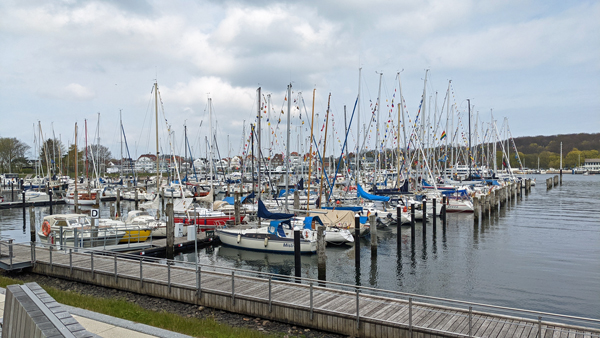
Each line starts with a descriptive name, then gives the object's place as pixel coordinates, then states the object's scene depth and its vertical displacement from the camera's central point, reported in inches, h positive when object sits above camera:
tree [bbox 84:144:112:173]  5283.0 +227.4
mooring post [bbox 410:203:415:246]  1212.7 -202.9
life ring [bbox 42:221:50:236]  1037.8 -161.5
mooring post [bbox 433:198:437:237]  1344.5 -202.5
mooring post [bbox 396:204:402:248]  1137.8 -180.7
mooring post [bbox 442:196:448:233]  1424.7 -191.0
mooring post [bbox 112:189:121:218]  2283.5 -223.1
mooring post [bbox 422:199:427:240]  1303.9 -182.6
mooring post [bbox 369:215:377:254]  1018.4 -184.0
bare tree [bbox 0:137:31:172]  3875.5 +171.3
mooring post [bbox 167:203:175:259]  1016.2 -167.9
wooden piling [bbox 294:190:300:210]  1632.6 -150.4
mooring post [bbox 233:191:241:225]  1399.1 -175.1
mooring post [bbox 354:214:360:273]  928.3 -193.9
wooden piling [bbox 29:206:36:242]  1280.5 -172.0
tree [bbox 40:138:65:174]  4429.1 +170.5
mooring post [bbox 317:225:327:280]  813.2 -187.7
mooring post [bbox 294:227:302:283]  763.4 -165.0
